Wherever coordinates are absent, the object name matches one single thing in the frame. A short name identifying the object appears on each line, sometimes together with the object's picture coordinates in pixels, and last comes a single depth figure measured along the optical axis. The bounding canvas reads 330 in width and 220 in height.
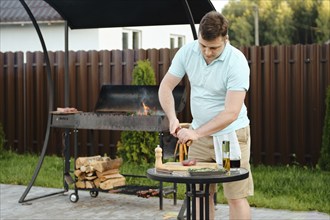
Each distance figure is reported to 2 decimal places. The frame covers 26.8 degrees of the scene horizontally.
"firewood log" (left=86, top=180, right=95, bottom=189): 8.14
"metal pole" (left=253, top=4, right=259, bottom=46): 43.17
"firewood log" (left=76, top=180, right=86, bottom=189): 8.17
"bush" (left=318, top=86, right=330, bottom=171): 9.91
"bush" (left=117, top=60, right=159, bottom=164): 10.91
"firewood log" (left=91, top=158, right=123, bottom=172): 8.12
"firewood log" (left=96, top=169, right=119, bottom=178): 8.12
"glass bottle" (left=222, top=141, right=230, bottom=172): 4.54
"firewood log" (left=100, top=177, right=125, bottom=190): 8.05
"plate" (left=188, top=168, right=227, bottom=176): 4.34
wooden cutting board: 4.53
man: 4.56
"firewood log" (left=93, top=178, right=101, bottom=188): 8.12
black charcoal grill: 7.64
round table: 4.27
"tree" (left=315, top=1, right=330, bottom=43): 44.22
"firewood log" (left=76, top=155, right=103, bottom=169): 8.26
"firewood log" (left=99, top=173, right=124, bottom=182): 8.10
